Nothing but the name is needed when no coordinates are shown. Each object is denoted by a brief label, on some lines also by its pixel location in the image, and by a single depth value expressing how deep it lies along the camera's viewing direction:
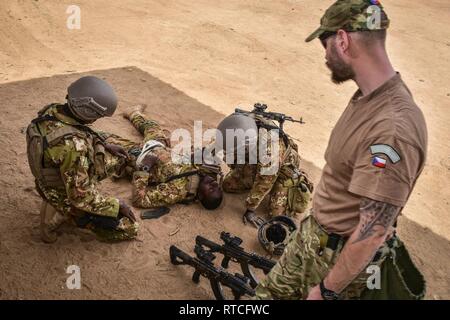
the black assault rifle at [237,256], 3.96
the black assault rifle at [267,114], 5.49
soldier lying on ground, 5.23
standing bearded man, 2.17
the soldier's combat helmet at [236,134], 4.91
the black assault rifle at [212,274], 3.70
